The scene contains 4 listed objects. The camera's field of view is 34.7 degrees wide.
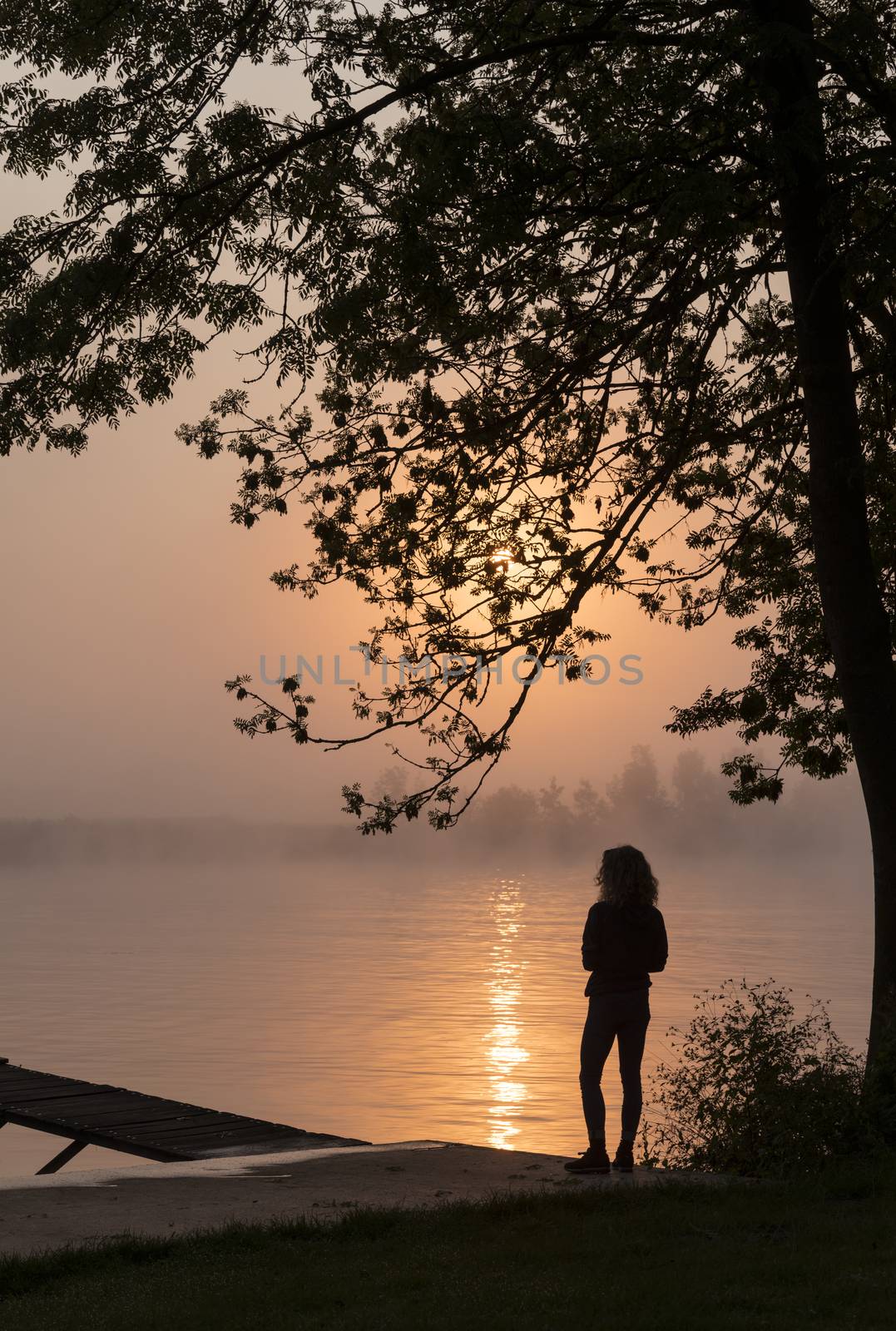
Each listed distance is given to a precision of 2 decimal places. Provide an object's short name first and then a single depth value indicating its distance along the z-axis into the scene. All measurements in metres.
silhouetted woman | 9.88
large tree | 12.16
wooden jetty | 13.23
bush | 10.43
